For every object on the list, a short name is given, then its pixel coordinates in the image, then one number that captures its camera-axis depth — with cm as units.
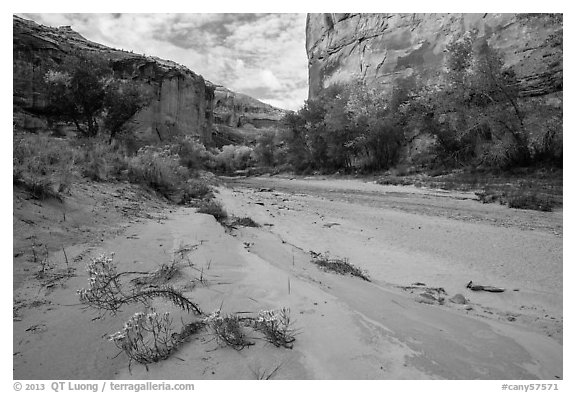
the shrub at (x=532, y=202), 841
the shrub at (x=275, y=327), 190
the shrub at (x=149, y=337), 174
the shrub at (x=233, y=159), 4928
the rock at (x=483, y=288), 364
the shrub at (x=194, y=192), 941
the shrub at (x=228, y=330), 187
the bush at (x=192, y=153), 2766
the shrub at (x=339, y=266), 393
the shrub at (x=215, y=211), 693
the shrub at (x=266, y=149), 4369
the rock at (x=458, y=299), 335
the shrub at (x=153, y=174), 848
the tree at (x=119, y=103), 1645
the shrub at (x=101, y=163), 712
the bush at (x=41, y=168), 441
